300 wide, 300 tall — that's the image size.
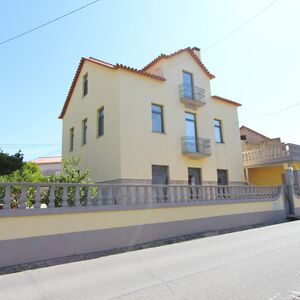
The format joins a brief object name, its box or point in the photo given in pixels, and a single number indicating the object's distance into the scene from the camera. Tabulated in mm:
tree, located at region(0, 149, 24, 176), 13367
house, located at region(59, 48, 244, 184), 15055
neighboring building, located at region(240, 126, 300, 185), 20000
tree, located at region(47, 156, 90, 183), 10438
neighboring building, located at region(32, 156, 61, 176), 42197
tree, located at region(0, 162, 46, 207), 8461
